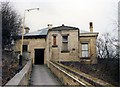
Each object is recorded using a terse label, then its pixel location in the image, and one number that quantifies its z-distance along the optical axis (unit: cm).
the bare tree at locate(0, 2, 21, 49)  1255
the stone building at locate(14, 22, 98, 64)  1361
